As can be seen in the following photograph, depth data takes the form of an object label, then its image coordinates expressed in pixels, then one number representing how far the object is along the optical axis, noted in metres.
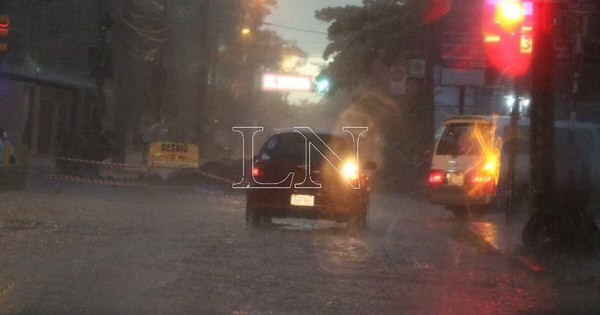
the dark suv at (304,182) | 16.86
